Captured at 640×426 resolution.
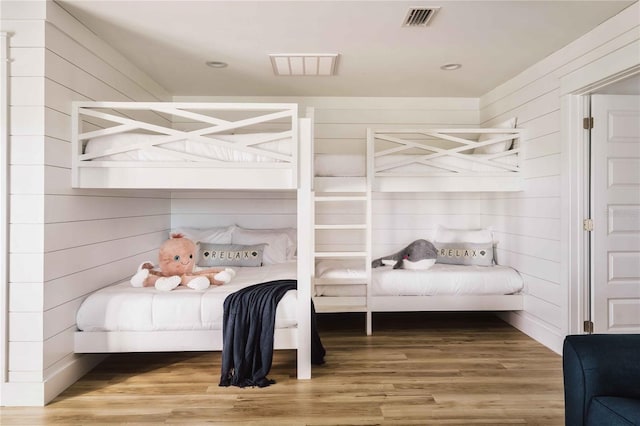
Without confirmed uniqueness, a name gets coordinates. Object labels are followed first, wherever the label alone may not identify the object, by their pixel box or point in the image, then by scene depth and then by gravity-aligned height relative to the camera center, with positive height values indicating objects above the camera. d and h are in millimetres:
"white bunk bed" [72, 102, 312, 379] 2869 +276
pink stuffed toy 3174 -415
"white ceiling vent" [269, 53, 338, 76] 3603 +1240
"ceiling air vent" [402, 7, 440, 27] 2789 +1243
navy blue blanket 2852 -763
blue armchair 1745 -610
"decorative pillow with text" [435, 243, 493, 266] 4457 -368
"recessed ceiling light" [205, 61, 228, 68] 3791 +1248
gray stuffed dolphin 4201 -339
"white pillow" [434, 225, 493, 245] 4695 -203
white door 3303 +14
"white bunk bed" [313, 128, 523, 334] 3938 +228
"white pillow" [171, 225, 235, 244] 4844 -216
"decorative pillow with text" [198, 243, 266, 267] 4465 -403
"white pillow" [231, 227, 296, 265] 4688 -272
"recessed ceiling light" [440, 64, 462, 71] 3887 +1266
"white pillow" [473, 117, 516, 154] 4133 +661
